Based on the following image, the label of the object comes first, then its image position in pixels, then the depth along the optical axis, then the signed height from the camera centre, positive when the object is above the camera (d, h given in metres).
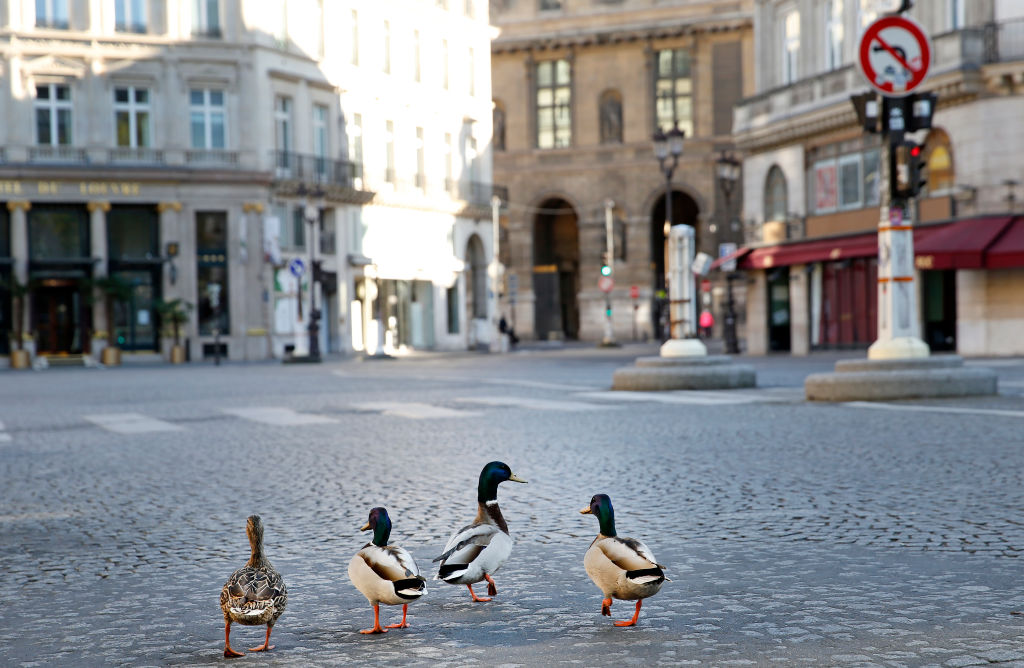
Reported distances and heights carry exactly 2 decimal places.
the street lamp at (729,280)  40.22 +0.49
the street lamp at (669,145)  37.50 +4.07
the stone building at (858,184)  33.00 +2.88
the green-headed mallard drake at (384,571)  4.52 -0.87
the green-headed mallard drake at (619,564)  4.53 -0.86
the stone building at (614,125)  74.06 +9.35
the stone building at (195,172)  48.38 +4.82
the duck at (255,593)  4.31 -0.88
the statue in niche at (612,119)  76.06 +9.66
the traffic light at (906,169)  16.27 +1.42
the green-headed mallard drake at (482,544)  5.01 -0.86
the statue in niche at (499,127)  77.88 +9.62
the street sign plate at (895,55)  15.80 +2.68
